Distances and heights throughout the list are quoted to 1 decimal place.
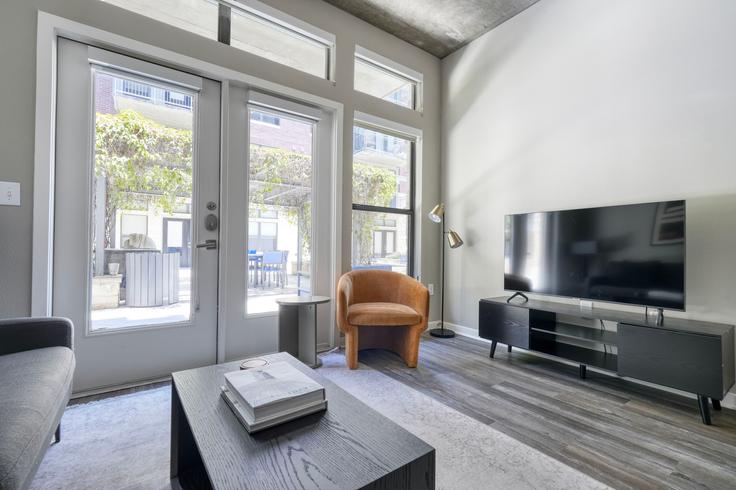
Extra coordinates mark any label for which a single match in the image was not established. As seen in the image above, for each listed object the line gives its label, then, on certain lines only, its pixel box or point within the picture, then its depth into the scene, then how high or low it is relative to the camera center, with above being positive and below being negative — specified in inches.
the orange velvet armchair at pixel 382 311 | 99.7 -20.0
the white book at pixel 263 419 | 36.8 -19.8
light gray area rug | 53.2 -37.7
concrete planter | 84.4 -12.6
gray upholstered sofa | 32.5 -19.1
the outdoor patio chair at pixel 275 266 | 110.4 -7.2
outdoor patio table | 107.1 -6.1
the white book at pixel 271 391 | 37.9 -17.8
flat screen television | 81.0 -1.5
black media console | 70.7 -24.6
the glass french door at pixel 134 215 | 81.4 +7.5
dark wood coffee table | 29.8 -20.8
